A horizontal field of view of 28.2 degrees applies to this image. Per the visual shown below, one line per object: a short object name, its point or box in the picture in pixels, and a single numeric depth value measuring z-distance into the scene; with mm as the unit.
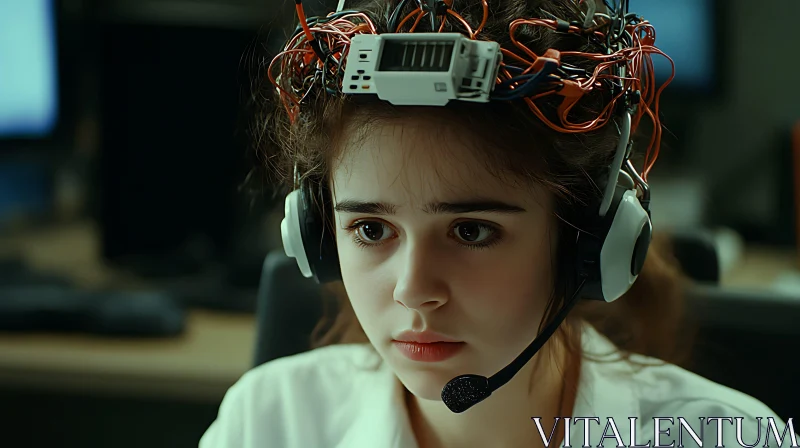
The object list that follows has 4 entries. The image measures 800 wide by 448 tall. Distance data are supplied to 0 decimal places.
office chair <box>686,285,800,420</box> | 1060
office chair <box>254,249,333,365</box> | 1136
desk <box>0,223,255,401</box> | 1345
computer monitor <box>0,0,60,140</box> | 1634
